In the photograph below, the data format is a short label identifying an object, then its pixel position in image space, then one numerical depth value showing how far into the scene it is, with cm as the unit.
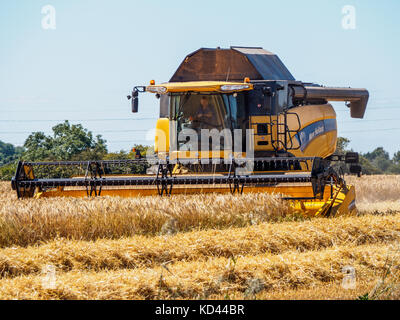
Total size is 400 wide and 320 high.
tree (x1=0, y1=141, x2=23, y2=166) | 7411
